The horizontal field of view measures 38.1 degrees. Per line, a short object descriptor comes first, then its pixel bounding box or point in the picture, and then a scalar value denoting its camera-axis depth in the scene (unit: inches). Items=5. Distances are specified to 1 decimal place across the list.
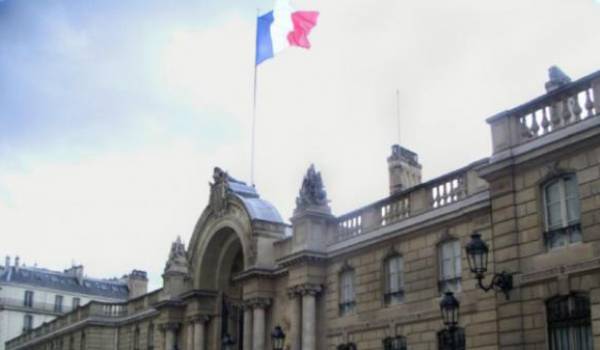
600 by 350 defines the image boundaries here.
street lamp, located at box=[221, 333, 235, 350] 1254.9
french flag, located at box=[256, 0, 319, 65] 1480.1
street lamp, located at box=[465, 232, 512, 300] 806.5
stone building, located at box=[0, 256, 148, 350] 3457.2
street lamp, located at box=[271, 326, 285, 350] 1153.4
